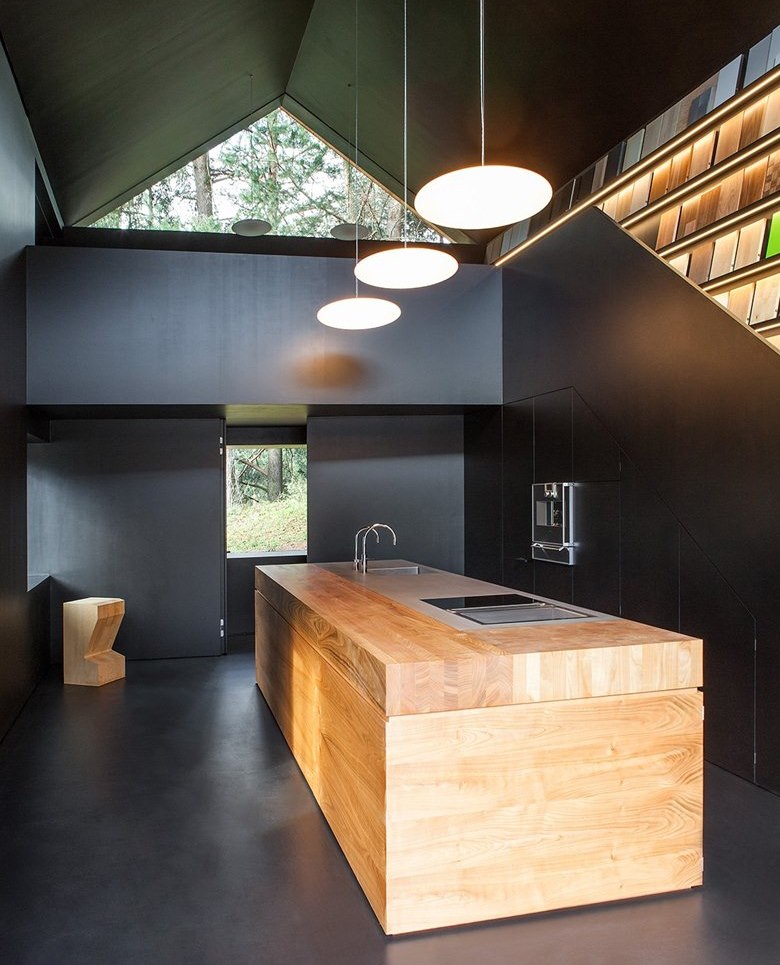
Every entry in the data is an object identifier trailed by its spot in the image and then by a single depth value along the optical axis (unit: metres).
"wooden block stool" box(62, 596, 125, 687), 5.20
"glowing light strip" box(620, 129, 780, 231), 3.14
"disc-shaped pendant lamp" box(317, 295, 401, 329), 4.12
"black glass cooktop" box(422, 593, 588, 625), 2.77
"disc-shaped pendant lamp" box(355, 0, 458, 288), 3.44
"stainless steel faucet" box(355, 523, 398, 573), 4.53
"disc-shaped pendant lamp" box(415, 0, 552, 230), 2.63
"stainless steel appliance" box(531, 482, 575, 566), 4.71
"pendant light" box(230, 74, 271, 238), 5.80
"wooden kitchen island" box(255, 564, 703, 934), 2.09
